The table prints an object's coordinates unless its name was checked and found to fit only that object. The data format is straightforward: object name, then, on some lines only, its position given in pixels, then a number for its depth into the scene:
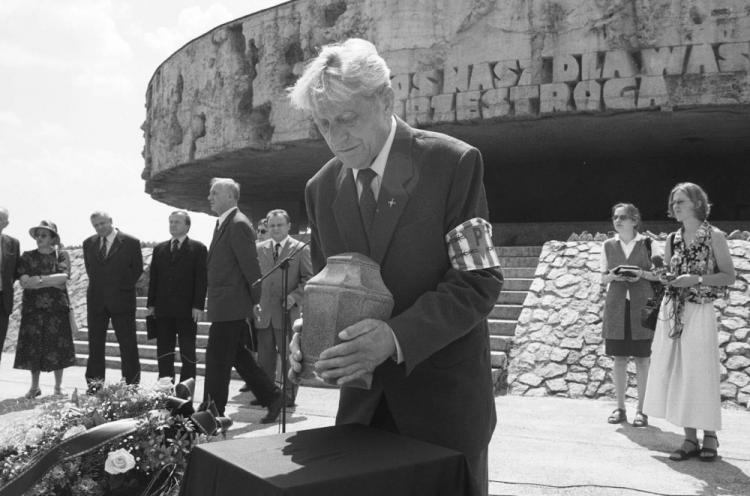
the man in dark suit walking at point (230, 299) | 5.70
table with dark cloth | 1.40
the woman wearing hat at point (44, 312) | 7.49
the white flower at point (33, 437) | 2.51
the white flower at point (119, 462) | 2.25
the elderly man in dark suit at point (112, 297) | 7.34
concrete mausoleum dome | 11.89
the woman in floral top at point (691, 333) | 4.91
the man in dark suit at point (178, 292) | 6.77
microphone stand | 3.67
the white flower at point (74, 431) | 2.36
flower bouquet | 2.19
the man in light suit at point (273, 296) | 7.13
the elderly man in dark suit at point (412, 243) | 1.79
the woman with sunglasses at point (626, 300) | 6.25
